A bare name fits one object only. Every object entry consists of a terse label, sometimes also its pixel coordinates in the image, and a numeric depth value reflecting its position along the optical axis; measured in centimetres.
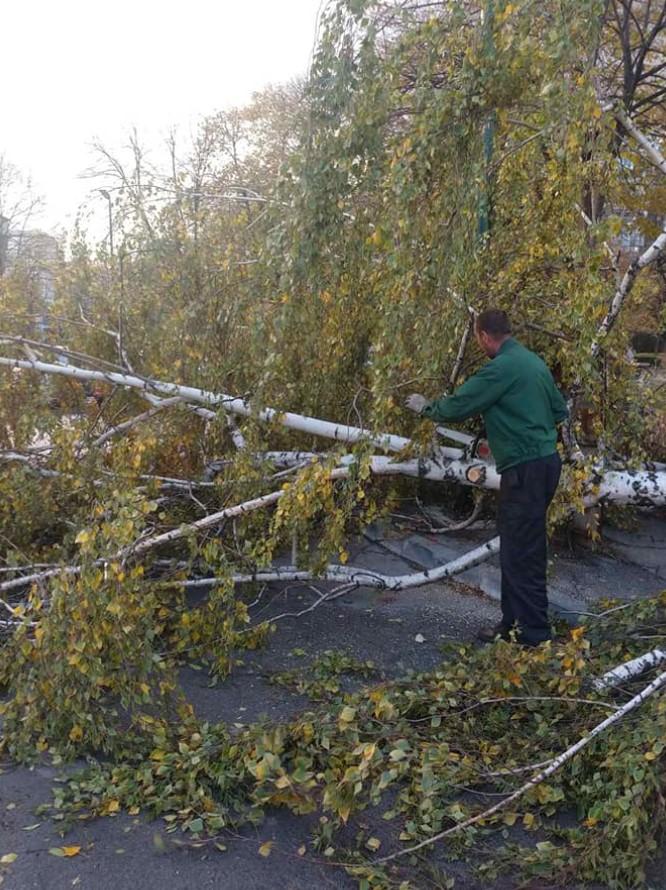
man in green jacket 413
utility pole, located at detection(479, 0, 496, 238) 362
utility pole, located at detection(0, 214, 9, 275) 3189
